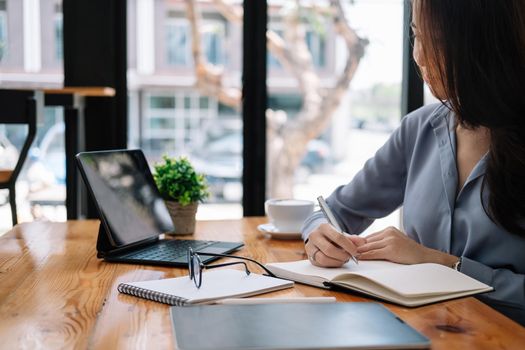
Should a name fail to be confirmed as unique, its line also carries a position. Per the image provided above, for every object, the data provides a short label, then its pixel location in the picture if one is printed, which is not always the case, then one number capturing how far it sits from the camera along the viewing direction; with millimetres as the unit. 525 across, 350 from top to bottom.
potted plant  1524
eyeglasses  991
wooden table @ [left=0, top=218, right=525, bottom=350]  787
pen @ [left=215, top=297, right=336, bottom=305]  909
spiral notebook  928
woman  1182
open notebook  952
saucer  1510
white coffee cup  1534
